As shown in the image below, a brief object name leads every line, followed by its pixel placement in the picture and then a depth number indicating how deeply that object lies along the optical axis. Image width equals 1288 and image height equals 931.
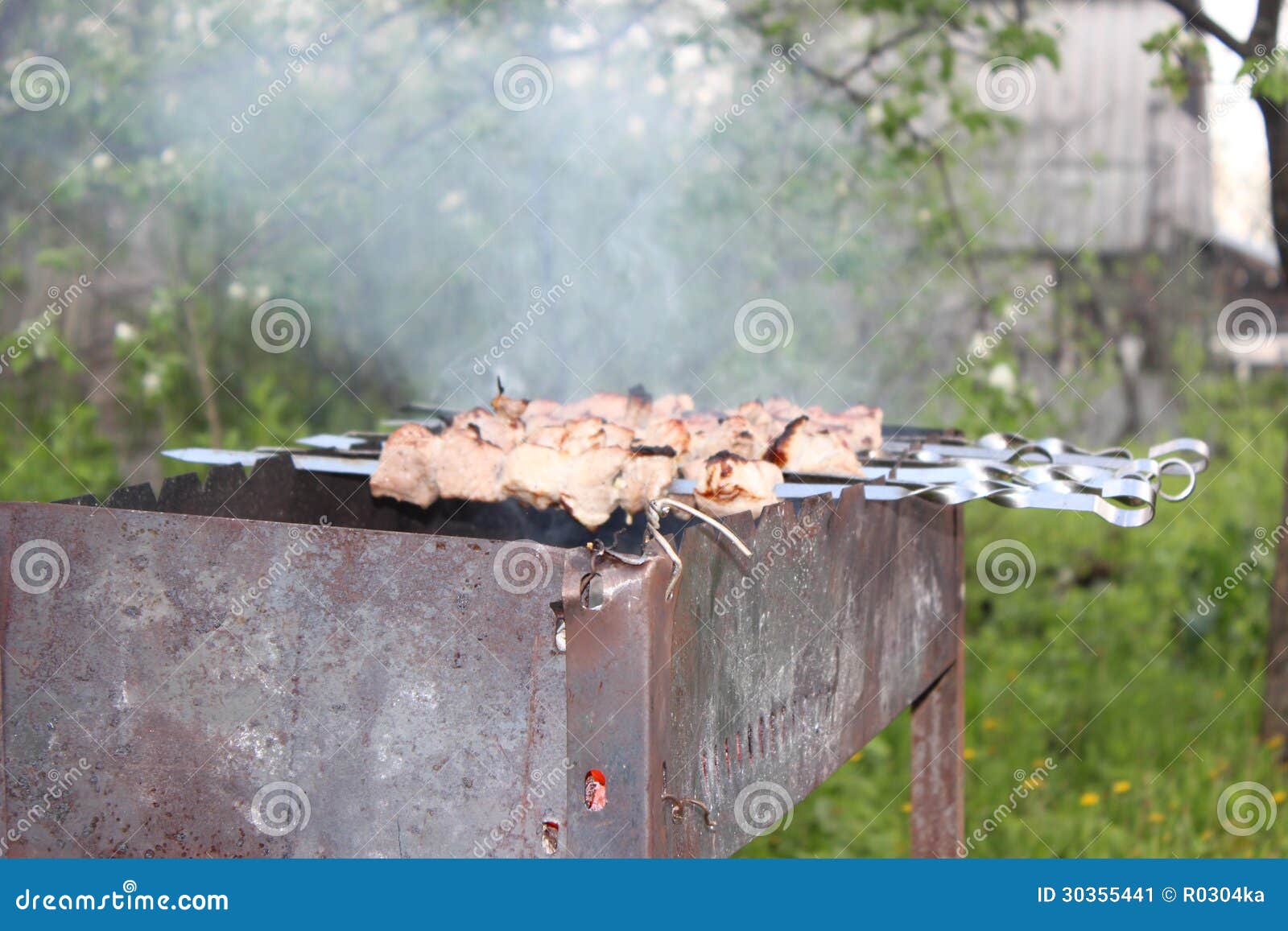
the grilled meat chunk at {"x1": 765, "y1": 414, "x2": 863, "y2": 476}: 2.27
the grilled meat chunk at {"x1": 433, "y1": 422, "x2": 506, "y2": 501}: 2.26
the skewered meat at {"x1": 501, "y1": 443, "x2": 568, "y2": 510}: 2.17
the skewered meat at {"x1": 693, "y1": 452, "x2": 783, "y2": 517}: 1.98
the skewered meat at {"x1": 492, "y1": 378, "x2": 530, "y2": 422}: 2.79
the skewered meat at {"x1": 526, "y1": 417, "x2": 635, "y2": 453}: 2.22
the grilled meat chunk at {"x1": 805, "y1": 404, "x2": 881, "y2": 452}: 2.67
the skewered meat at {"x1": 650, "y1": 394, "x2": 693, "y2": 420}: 2.88
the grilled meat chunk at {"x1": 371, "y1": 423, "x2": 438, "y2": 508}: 2.26
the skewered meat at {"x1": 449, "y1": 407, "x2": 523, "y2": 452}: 2.48
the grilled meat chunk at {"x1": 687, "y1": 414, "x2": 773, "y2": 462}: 2.39
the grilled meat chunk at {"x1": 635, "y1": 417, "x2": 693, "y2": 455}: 2.38
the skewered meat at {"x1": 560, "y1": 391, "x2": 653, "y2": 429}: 2.76
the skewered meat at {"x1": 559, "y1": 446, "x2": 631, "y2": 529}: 2.11
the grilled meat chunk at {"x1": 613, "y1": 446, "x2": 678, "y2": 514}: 2.08
